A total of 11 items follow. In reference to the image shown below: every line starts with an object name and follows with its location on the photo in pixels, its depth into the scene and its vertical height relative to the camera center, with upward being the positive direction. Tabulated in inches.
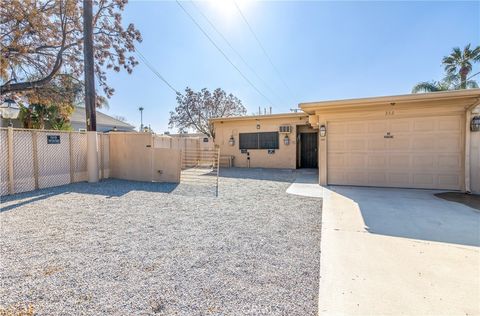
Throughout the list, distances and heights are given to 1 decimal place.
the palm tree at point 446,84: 571.0 +159.8
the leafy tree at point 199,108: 872.3 +160.7
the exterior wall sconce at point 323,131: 324.5 +26.0
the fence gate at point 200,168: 349.4 -36.3
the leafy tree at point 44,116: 526.6 +84.2
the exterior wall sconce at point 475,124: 260.5 +27.1
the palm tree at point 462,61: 558.3 +212.3
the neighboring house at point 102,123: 720.3 +98.5
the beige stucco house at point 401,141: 269.1 +10.8
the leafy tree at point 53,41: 327.3 +179.1
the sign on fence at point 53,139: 301.3 +17.4
